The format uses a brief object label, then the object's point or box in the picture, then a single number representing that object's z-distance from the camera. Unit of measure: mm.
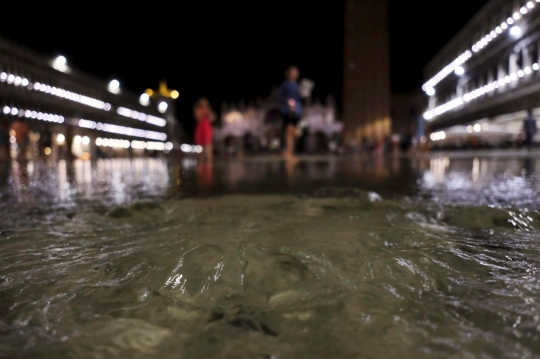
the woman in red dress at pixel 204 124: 9727
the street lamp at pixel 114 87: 39094
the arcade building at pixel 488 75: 16641
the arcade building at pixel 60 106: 17675
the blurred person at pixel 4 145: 12664
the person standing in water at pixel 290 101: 7945
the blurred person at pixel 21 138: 15078
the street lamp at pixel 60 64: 30253
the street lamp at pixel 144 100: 49350
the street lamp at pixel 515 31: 17138
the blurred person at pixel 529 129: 12539
